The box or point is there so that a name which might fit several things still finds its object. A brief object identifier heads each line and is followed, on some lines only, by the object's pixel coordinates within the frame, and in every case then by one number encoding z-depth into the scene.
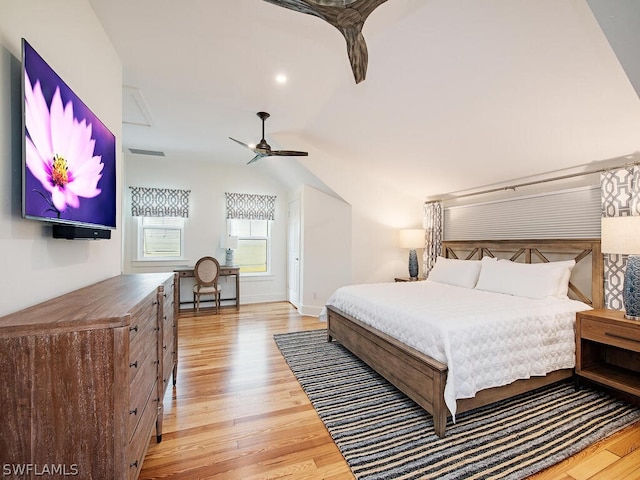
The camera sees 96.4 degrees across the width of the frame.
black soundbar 1.47
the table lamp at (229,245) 5.52
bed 1.92
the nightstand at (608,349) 2.07
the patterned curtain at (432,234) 4.59
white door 5.26
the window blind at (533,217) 2.87
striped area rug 1.61
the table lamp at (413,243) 4.70
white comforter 1.91
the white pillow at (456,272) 3.52
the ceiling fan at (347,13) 1.23
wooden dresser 0.93
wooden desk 5.08
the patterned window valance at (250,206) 5.64
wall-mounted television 1.15
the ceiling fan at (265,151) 3.34
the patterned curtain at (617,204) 2.41
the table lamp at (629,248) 2.13
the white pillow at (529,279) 2.72
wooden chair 4.90
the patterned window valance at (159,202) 5.04
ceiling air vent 4.73
